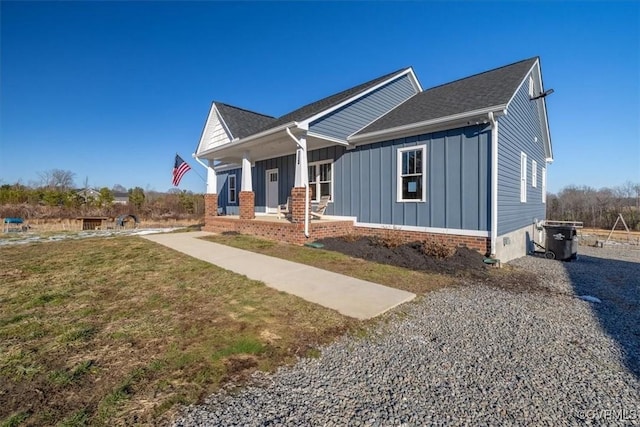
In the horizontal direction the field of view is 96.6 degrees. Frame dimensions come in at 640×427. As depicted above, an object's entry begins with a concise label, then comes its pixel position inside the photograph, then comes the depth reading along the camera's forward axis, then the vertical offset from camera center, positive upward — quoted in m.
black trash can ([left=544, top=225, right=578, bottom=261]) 7.83 -0.95
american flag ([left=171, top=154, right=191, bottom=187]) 13.87 +1.97
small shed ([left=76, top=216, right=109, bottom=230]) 16.14 -0.78
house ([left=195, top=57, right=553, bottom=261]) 7.05 +1.45
